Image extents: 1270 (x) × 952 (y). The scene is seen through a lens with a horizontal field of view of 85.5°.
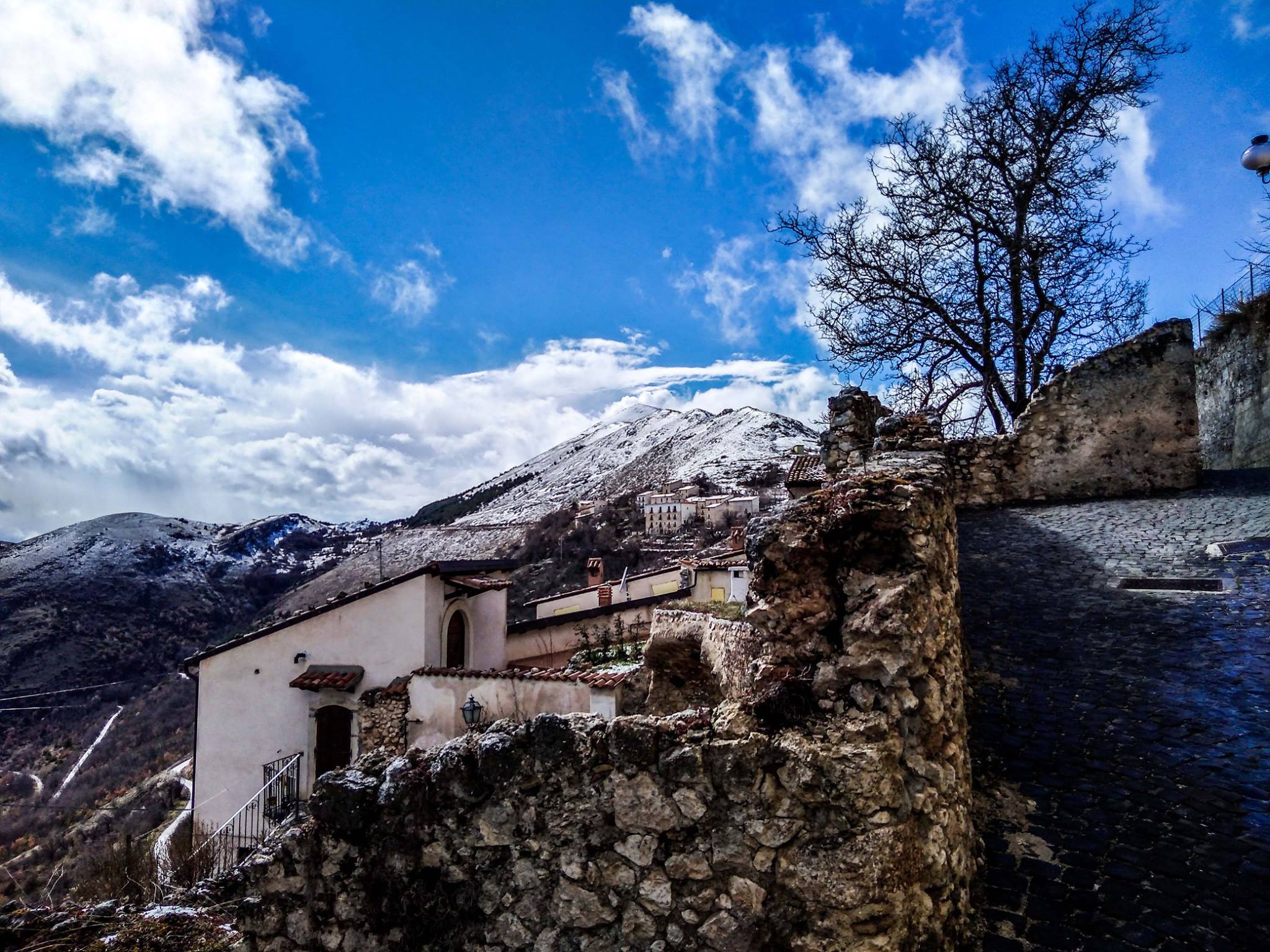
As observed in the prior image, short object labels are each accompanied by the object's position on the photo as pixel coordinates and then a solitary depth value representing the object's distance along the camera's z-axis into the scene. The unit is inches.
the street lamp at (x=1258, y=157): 462.0
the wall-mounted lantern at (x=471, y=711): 432.5
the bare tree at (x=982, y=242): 501.0
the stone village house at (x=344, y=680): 538.3
